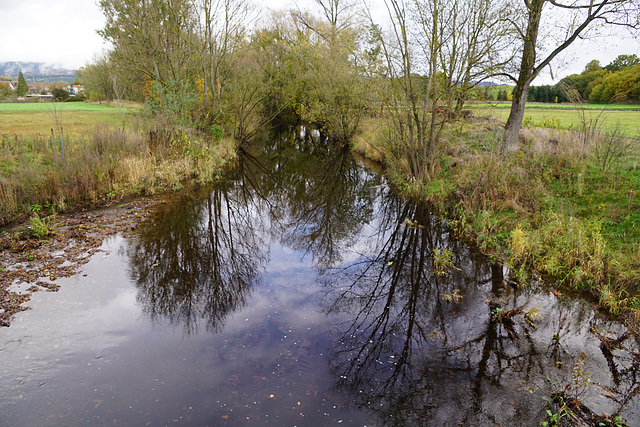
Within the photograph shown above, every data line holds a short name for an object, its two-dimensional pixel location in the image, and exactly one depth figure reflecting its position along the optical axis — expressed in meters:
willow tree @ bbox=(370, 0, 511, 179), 11.71
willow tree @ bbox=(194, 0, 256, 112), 19.47
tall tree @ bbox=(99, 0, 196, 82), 17.06
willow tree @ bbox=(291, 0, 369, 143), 20.02
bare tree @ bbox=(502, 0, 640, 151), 11.41
